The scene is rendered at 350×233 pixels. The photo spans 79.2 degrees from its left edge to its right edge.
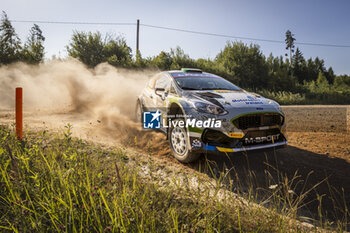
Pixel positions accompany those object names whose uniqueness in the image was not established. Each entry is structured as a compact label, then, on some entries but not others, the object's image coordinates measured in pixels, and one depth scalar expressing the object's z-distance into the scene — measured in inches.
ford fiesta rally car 133.8
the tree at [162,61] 864.4
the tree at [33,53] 764.9
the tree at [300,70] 2121.1
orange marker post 163.0
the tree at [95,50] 864.9
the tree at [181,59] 901.2
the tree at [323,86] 1129.7
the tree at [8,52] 754.8
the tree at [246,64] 1096.8
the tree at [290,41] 3181.6
